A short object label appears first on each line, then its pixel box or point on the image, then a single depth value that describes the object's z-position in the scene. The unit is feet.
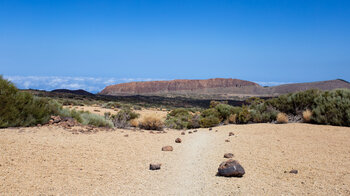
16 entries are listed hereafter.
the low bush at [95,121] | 37.04
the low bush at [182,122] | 46.73
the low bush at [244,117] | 44.09
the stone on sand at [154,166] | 18.40
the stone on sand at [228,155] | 21.77
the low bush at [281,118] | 39.50
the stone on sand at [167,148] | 24.76
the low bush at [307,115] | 38.24
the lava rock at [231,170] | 16.40
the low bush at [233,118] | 45.33
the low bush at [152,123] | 40.44
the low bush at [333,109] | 35.46
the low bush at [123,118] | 40.83
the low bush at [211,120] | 44.75
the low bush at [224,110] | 48.55
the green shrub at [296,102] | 43.19
